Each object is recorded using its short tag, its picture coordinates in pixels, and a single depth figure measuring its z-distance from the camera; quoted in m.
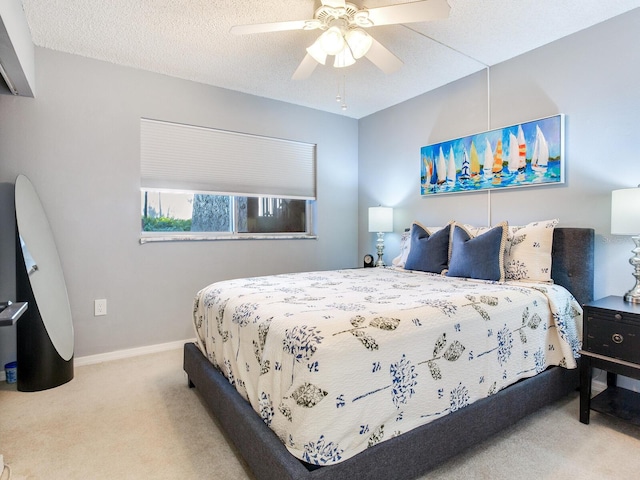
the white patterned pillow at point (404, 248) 3.26
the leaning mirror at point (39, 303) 2.38
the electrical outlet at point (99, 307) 2.92
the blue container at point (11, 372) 2.51
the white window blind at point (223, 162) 3.18
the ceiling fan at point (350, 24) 1.78
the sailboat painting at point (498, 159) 2.61
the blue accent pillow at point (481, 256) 2.40
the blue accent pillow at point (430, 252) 2.84
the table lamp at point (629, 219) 1.98
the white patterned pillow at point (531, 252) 2.37
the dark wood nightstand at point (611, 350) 1.83
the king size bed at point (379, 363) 1.22
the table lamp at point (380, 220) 3.79
